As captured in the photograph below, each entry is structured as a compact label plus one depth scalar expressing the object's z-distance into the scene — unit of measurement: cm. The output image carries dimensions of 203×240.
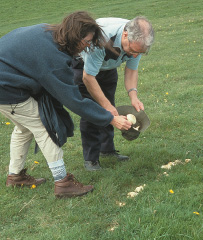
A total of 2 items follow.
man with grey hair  357
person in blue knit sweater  317
